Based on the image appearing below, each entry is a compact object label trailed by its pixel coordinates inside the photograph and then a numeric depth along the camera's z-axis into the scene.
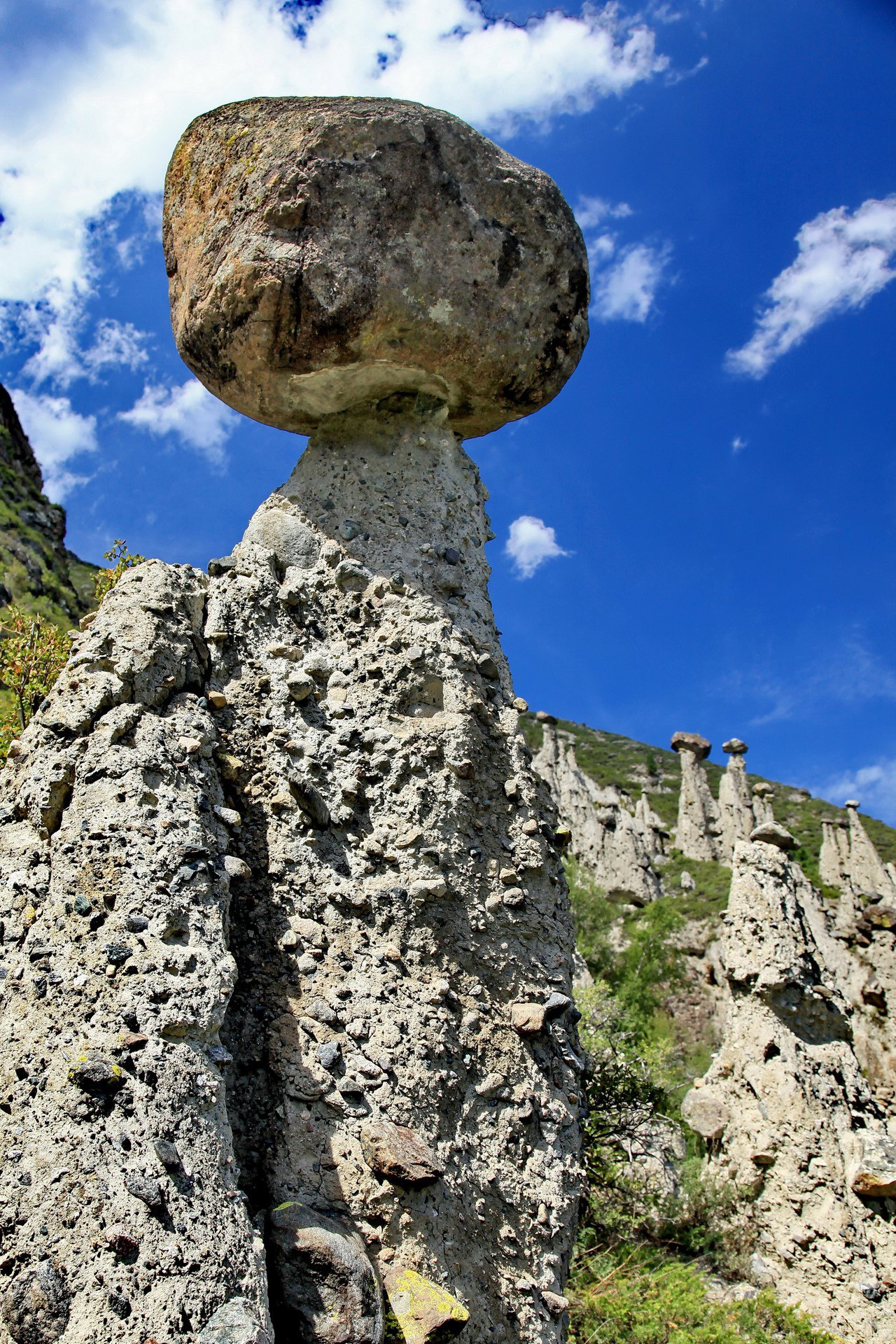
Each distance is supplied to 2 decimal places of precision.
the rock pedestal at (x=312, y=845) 2.56
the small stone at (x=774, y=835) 8.78
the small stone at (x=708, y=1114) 7.48
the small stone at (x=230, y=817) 3.51
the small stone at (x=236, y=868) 3.34
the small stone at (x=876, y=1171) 6.23
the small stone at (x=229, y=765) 3.84
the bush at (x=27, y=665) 7.12
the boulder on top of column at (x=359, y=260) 4.52
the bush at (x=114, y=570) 7.95
